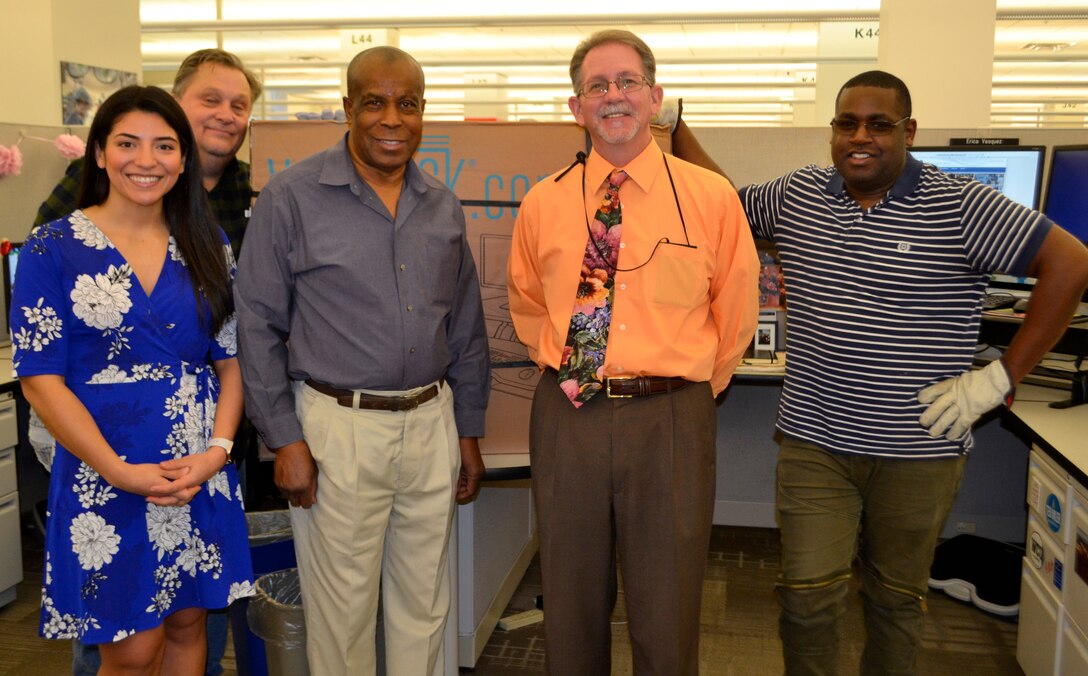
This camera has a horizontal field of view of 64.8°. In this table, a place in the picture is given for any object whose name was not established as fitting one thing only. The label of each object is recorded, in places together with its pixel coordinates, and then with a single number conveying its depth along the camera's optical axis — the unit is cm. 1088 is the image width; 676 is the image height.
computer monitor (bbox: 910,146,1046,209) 292
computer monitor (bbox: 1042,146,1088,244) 277
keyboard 307
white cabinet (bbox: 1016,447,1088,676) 206
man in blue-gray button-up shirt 167
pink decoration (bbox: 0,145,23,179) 337
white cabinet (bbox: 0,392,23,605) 281
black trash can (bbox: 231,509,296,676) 206
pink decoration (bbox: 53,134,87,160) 342
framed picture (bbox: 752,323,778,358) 314
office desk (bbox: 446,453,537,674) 222
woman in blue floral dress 148
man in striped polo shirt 173
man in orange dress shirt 165
